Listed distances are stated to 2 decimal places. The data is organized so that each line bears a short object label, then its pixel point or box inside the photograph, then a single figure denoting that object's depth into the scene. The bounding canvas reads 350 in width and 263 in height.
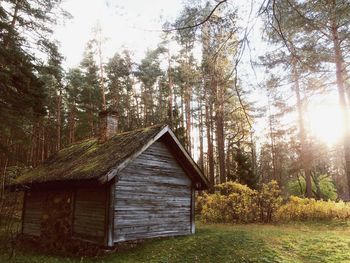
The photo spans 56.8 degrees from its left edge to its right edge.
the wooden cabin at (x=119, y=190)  12.42
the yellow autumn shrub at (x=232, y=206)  17.98
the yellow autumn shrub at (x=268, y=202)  17.56
